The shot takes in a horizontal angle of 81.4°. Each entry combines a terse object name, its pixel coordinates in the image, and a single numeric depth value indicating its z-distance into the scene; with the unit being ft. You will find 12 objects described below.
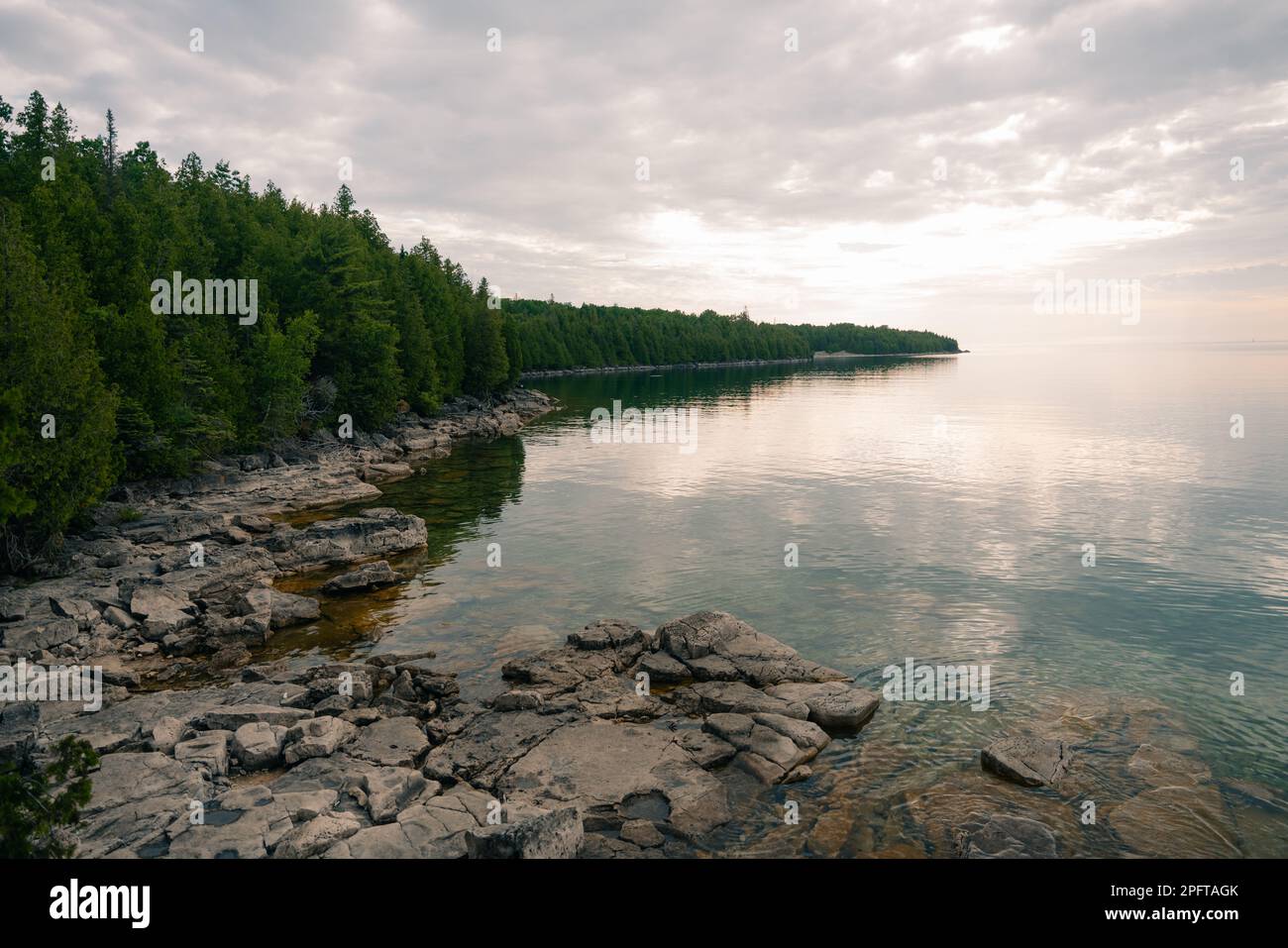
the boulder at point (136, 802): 43.42
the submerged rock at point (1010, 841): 46.34
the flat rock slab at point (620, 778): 50.93
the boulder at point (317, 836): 42.42
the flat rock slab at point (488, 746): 54.95
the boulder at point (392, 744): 56.24
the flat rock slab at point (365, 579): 100.01
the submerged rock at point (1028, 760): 56.03
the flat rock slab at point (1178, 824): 48.57
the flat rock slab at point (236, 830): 42.55
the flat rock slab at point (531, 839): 40.60
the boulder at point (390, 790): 47.92
